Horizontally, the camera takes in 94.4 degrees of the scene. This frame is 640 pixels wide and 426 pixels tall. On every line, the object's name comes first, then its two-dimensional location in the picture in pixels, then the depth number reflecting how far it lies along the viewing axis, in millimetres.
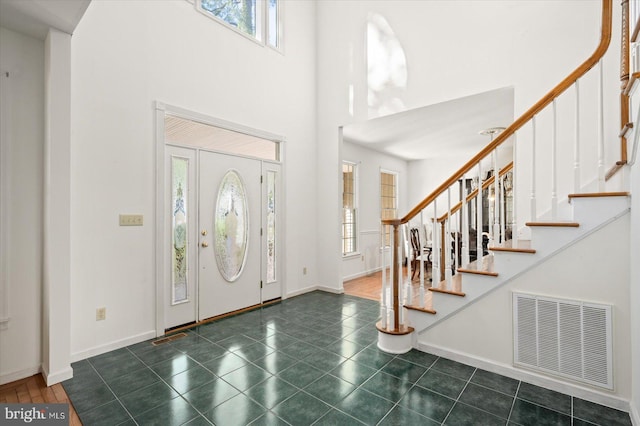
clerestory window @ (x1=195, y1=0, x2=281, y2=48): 3801
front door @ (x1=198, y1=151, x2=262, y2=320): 3600
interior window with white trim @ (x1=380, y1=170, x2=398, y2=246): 7435
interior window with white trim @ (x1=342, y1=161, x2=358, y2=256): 6249
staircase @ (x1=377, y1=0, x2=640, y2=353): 2096
